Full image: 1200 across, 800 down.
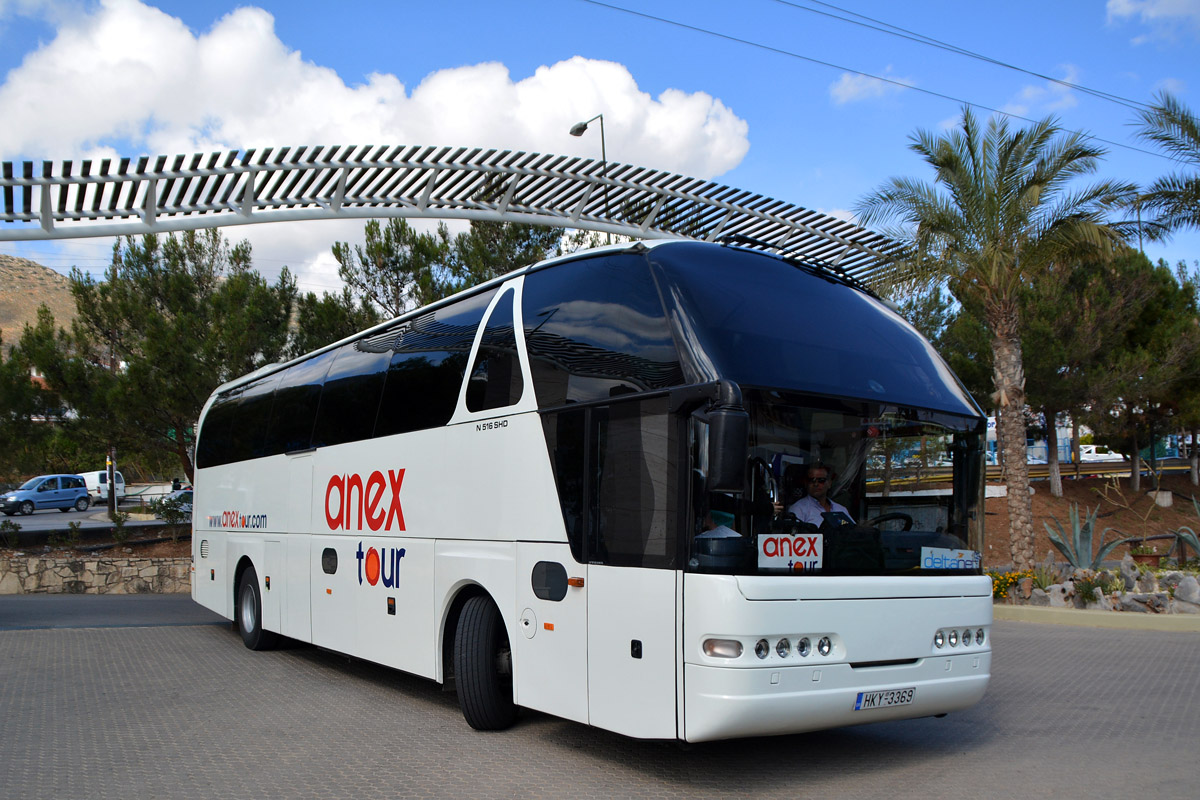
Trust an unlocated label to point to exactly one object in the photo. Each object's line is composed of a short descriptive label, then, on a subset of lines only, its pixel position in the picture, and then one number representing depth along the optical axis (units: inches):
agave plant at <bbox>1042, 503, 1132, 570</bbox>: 641.0
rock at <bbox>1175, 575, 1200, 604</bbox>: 561.9
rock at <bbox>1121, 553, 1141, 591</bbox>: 597.4
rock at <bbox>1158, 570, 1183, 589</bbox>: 582.4
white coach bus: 211.5
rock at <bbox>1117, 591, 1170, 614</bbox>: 563.8
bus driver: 223.0
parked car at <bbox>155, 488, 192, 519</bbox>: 988.6
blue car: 1813.5
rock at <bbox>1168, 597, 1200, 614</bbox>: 559.8
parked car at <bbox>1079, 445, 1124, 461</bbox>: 2521.2
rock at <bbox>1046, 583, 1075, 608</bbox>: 598.5
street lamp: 825.4
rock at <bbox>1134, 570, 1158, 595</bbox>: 583.1
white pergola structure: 634.2
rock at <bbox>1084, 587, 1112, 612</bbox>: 581.6
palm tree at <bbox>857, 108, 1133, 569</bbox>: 682.2
